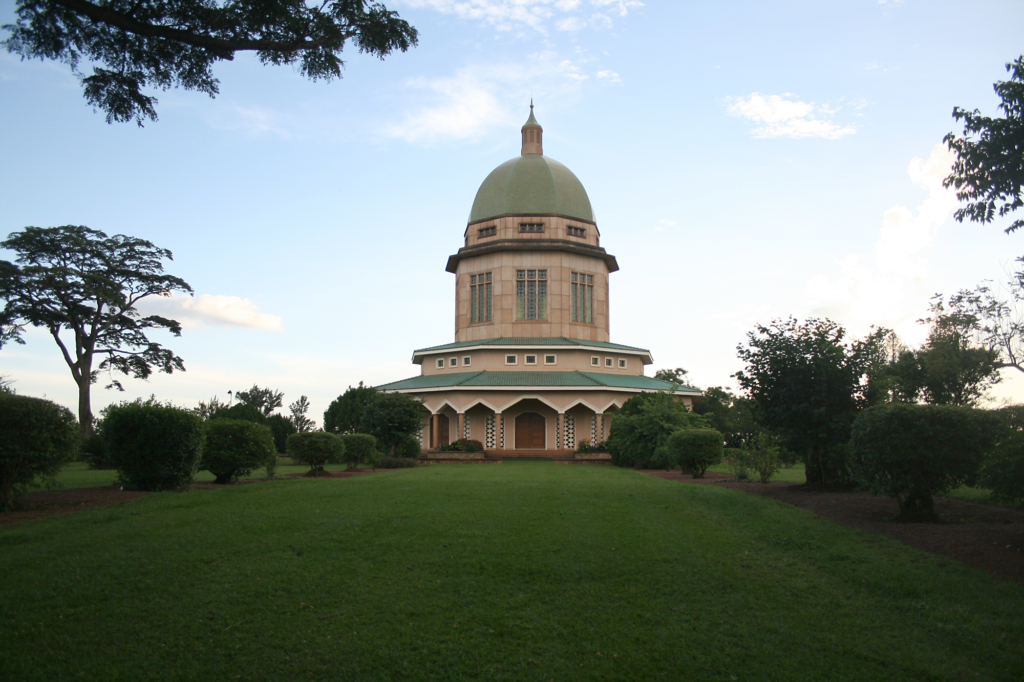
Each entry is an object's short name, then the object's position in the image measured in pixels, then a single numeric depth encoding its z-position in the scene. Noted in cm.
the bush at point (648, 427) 2716
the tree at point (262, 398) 5075
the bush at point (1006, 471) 898
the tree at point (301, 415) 5212
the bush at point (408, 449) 3198
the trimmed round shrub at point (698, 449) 2112
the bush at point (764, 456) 1798
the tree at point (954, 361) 2537
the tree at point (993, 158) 1076
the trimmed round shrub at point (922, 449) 1059
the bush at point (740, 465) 1918
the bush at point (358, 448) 2420
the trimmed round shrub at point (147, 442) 1387
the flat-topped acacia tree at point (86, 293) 3866
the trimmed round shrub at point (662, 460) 2545
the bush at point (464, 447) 3631
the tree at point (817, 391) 1570
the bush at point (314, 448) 2083
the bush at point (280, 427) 3991
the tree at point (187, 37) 982
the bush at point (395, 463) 2758
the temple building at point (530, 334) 3944
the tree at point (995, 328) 2348
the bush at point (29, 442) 1105
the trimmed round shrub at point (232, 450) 1631
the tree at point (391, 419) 3122
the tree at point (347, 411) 4119
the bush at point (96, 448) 2297
